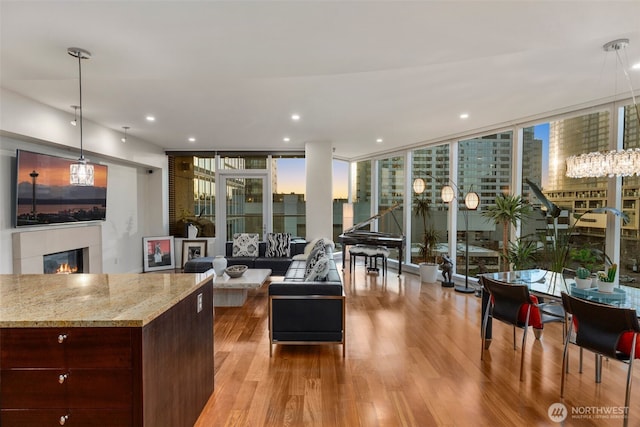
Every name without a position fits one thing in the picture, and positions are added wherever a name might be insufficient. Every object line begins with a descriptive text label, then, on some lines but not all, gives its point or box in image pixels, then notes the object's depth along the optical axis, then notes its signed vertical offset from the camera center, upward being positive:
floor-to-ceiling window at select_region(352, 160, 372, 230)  8.46 +0.33
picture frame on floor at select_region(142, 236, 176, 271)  7.29 -1.13
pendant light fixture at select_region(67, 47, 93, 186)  2.74 +0.26
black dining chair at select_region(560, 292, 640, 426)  2.10 -0.85
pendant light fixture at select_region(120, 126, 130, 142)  5.72 +1.33
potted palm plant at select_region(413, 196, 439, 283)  6.27 -0.80
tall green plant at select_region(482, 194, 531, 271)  4.87 -0.09
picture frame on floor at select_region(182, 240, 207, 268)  7.80 -1.07
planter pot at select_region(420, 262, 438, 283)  6.24 -1.30
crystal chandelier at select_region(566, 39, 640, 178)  2.71 +0.40
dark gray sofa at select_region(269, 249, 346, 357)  3.26 -1.09
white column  6.85 +0.36
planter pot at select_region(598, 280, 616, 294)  2.66 -0.66
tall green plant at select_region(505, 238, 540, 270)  4.71 -0.72
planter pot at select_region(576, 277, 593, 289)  2.82 -0.67
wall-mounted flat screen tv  4.20 +0.16
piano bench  6.67 -0.96
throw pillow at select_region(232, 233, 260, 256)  6.66 -0.83
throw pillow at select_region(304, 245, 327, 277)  4.00 -0.68
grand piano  6.54 -0.68
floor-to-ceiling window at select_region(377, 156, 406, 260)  7.54 +0.29
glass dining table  2.54 -0.74
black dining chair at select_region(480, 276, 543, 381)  2.80 -0.91
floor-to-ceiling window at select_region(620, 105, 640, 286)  3.95 -0.05
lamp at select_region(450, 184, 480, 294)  5.37 -0.02
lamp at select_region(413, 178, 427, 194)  6.16 +0.39
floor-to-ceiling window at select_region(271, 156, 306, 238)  8.00 +0.25
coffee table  4.62 -1.17
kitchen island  1.57 -0.80
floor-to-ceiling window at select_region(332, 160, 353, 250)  8.37 +0.44
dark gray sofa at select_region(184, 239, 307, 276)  5.59 -1.06
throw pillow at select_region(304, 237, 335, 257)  6.35 -0.83
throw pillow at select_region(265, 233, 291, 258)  6.67 -0.85
